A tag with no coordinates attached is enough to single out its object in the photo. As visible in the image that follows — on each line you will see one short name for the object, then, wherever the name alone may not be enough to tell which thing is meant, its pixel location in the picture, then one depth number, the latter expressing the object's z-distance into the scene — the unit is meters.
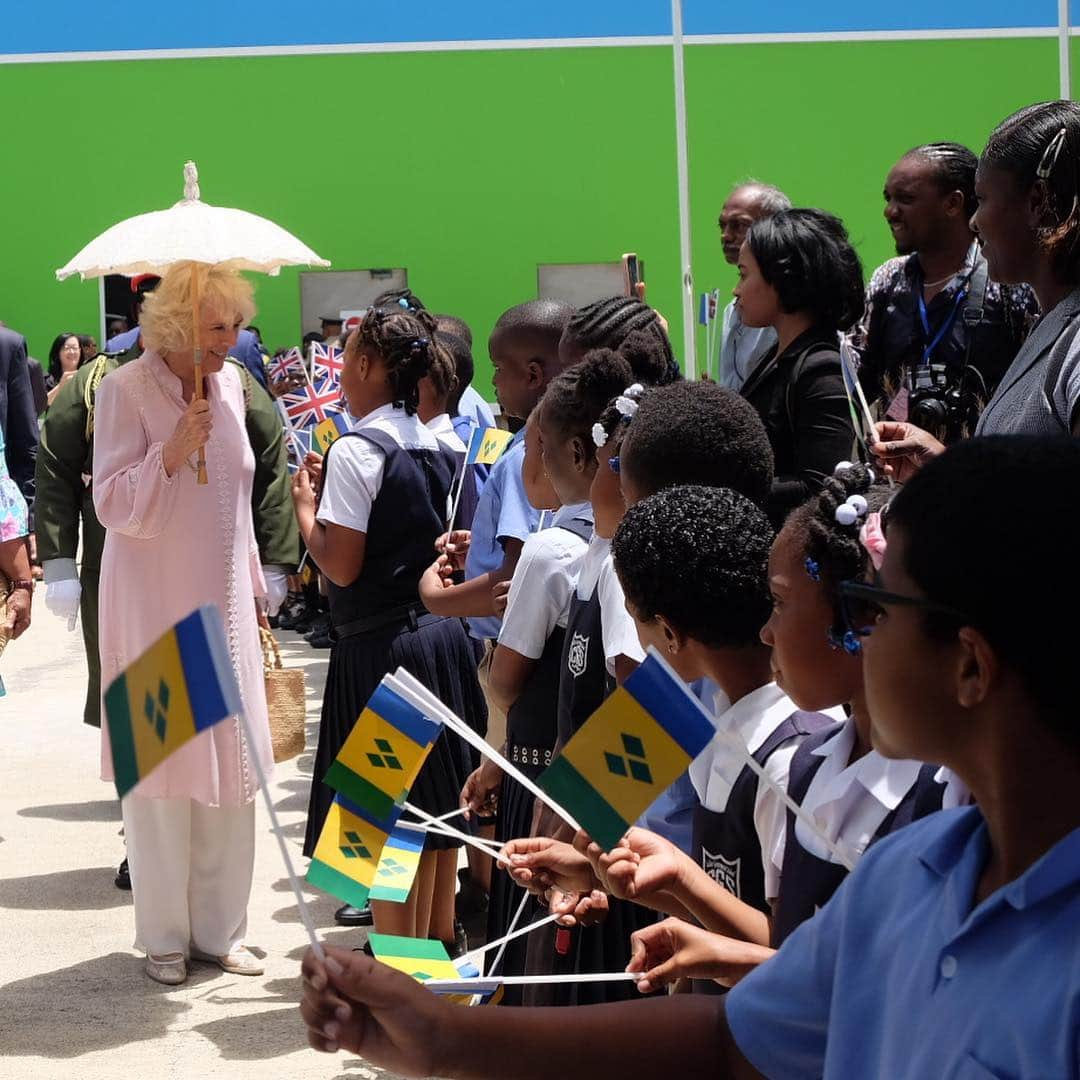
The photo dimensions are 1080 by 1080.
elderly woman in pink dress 4.73
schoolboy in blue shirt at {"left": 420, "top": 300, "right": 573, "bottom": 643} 4.38
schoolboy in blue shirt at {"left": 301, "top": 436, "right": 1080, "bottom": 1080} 1.28
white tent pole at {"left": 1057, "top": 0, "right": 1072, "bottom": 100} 9.36
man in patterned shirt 3.77
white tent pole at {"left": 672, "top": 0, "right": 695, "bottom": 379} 7.57
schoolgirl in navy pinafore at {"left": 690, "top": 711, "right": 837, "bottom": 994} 2.35
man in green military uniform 5.28
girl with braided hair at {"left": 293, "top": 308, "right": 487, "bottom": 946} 4.72
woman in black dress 3.76
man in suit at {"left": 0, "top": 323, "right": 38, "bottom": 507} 7.64
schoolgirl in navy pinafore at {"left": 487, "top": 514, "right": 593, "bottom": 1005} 3.65
